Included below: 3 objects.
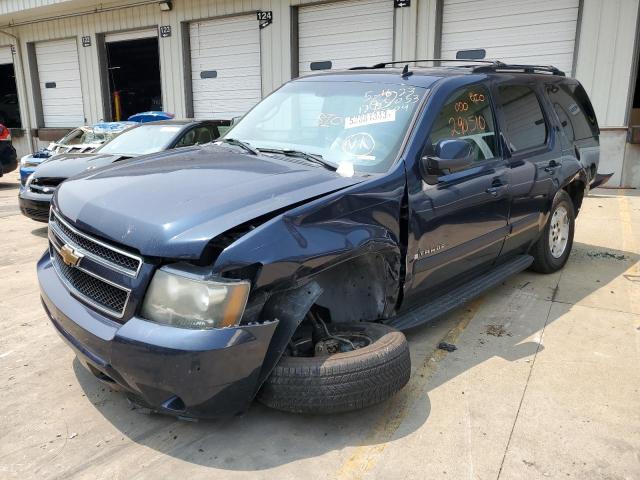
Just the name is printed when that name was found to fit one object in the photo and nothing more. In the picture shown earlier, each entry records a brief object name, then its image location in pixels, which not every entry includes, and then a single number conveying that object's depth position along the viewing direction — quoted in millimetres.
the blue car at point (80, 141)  9383
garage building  9938
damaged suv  2434
